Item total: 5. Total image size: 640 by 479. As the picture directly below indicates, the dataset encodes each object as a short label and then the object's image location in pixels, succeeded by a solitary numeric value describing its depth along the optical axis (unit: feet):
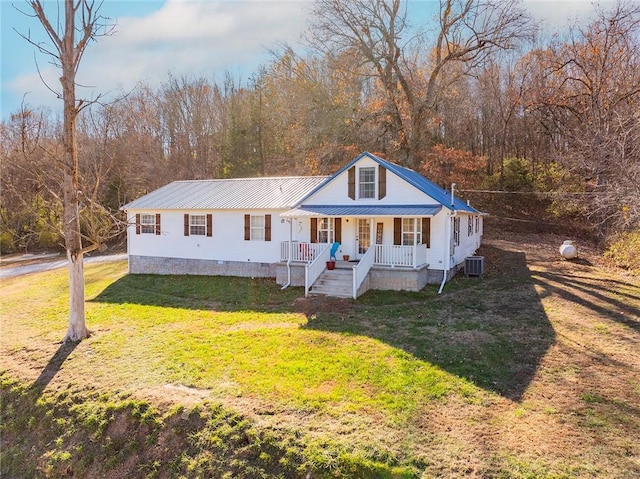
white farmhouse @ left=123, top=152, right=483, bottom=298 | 49.14
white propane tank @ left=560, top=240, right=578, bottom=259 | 65.36
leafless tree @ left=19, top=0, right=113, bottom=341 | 32.55
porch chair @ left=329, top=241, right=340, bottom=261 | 52.65
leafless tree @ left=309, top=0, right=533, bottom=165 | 80.02
